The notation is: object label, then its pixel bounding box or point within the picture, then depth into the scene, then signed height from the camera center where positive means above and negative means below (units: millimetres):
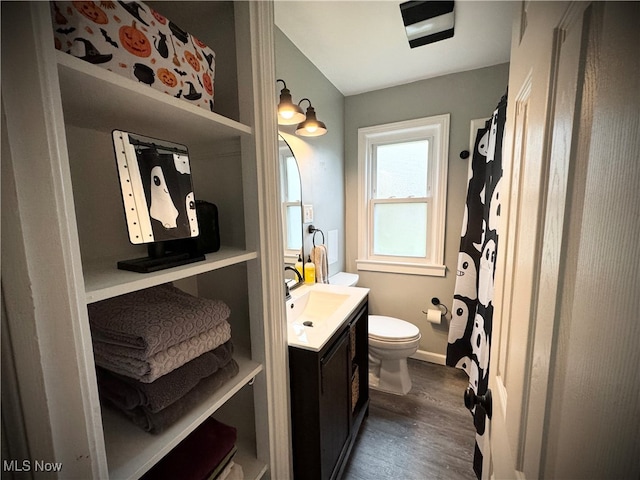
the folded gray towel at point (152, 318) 564 -257
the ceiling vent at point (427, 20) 1310 +1040
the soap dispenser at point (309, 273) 1812 -443
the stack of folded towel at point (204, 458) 692 -696
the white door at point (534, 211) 380 -5
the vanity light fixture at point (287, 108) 1385 +551
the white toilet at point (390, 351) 1858 -1044
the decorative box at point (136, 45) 441 +332
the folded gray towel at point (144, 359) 564 -340
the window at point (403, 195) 2203 +127
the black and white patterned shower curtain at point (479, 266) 1464 -409
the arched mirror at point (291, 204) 1702 +44
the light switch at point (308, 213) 1862 -22
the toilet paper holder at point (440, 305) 2256 -850
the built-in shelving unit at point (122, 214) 377 +5
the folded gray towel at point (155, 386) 583 -415
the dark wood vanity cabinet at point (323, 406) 981 -825
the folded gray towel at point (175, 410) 584 -477
